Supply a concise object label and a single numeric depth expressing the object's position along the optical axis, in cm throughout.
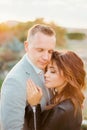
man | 167
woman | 157
